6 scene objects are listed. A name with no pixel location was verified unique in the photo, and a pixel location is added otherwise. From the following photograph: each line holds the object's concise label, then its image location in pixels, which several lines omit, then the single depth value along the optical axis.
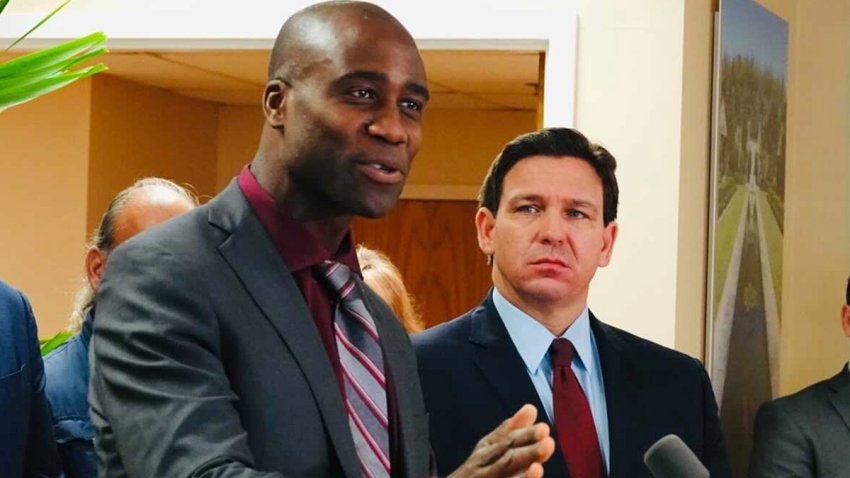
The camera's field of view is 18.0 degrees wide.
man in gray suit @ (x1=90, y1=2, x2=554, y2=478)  2.35
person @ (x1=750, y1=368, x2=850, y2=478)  6.78
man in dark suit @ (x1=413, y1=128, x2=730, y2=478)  4.17
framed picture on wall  7.02
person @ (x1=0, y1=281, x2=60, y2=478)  3.78
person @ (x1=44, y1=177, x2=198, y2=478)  4.38
